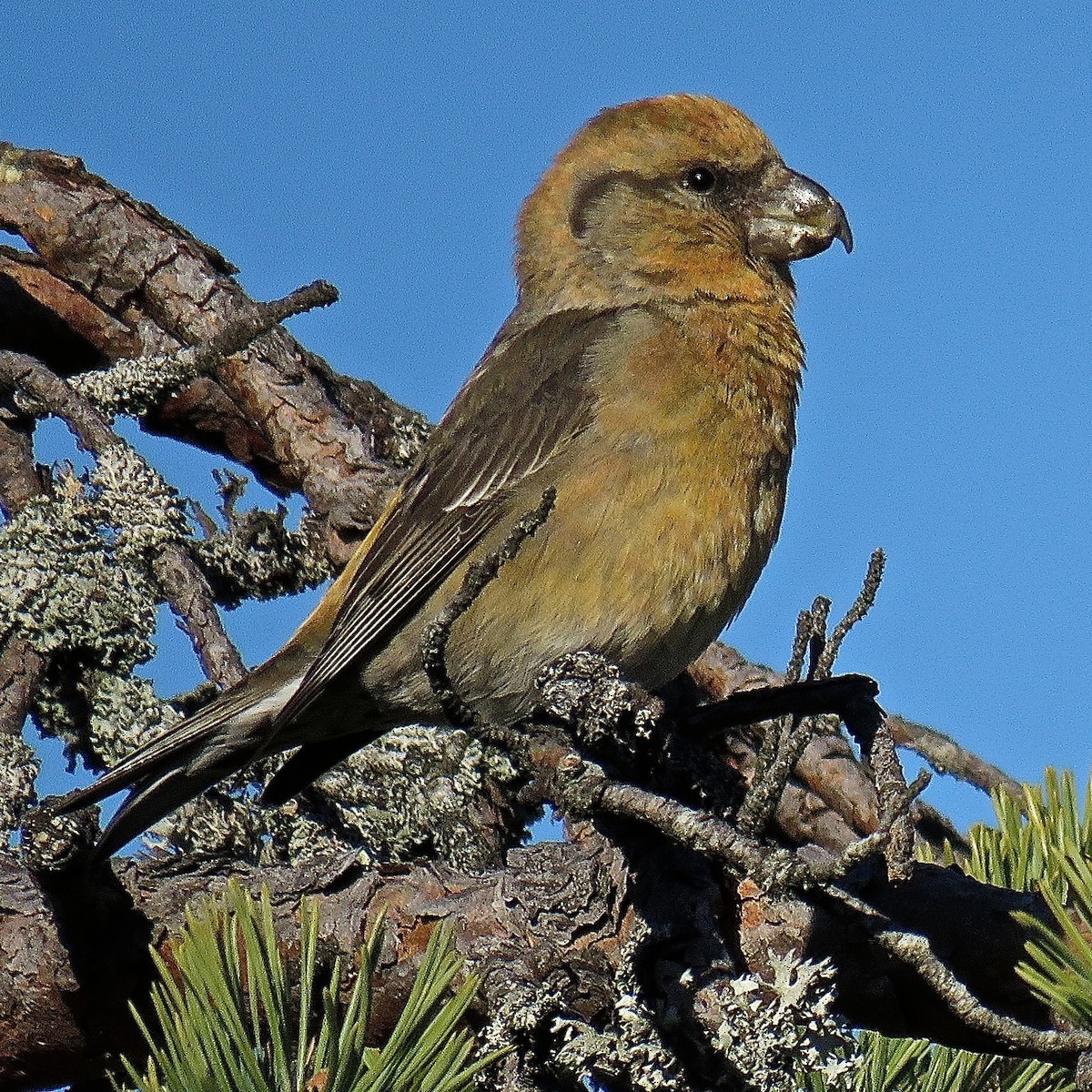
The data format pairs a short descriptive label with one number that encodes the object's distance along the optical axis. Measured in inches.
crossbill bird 291.3
